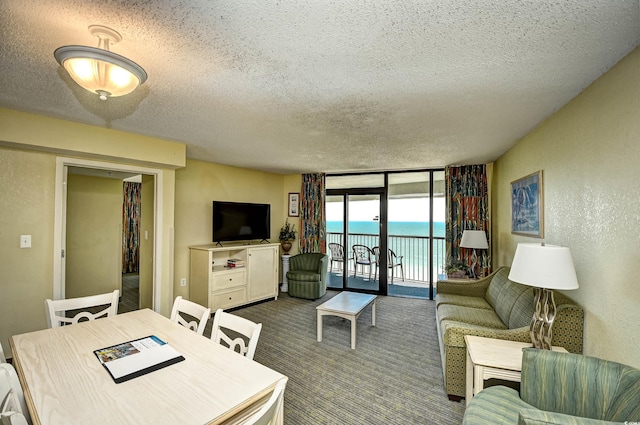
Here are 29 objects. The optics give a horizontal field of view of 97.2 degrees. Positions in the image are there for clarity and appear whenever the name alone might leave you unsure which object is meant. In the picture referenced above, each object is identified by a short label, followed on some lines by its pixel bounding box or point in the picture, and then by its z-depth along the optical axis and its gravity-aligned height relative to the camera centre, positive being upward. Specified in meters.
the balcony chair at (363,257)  5.86 -0.81
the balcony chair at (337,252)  6.01 -0.74
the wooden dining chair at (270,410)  0.80 -0.57
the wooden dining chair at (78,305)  1.98 -0.66
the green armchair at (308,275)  5.08 -1.05
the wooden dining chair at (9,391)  1.01 -0.64
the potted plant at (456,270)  4.36 -0.81
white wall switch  2.73 -0.23
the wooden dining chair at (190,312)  1.80 -0.66
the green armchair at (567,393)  1.34 -0.88
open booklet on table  1.29 -0.71
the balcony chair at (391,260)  5.67 -0.87
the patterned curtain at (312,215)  5.81 +0.06
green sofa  2.06 -0.93
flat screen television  4.68 -0.06
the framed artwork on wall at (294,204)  6.18 +0.30
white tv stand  4.23 -0.94
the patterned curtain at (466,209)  4.64 +0.16
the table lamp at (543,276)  1.75 -0.37
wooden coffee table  3.21 -1.09
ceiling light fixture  1.30 +0.73
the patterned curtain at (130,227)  6.97 -0.24
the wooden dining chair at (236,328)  1.51 -0.65
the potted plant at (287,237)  5.89 -0.41
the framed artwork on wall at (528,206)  2.75 +0.14
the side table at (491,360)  1.81 -0.93
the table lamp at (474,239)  4.21 -0.32
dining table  1.03 -0.71
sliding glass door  5.25 -0.27
